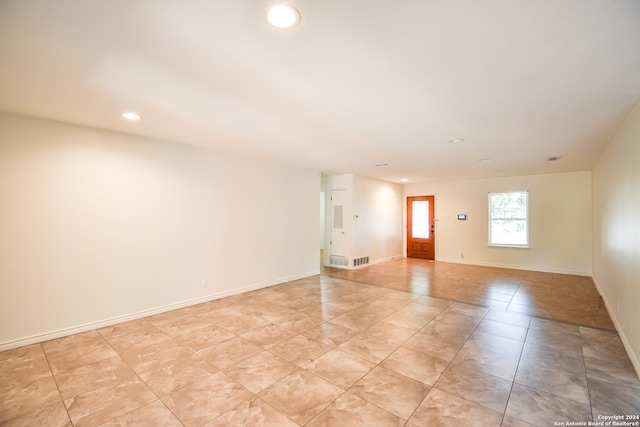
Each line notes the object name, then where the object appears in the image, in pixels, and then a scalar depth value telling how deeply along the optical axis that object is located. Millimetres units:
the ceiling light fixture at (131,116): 3035
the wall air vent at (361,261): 7433
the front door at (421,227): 8883
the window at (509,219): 7297
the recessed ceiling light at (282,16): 1425
